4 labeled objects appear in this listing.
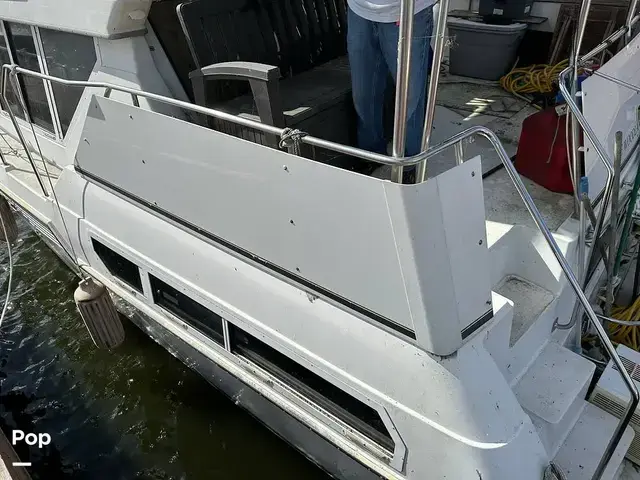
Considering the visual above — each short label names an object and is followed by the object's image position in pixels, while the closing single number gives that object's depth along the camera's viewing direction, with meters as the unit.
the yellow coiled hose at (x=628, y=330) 2.93
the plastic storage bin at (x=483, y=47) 3.89
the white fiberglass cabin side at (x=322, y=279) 1.65
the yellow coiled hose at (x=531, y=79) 3.64
